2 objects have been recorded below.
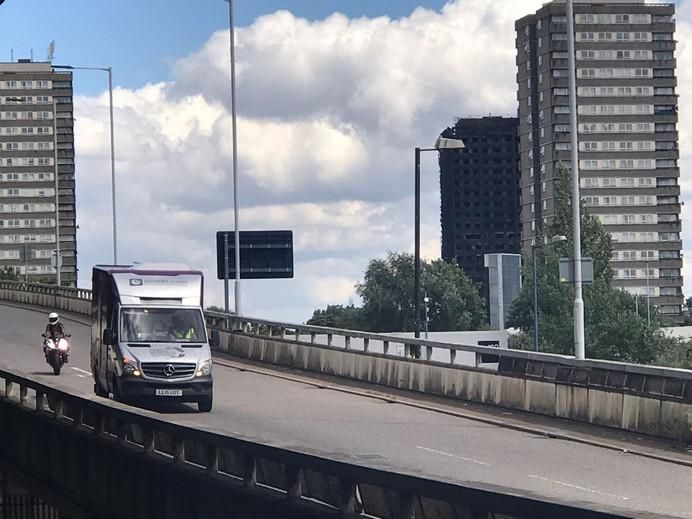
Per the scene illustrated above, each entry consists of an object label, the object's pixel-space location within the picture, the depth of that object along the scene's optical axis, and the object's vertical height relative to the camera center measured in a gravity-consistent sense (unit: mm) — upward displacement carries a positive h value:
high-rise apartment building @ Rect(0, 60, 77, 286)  82312 +1433
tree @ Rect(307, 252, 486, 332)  164125 -3017
